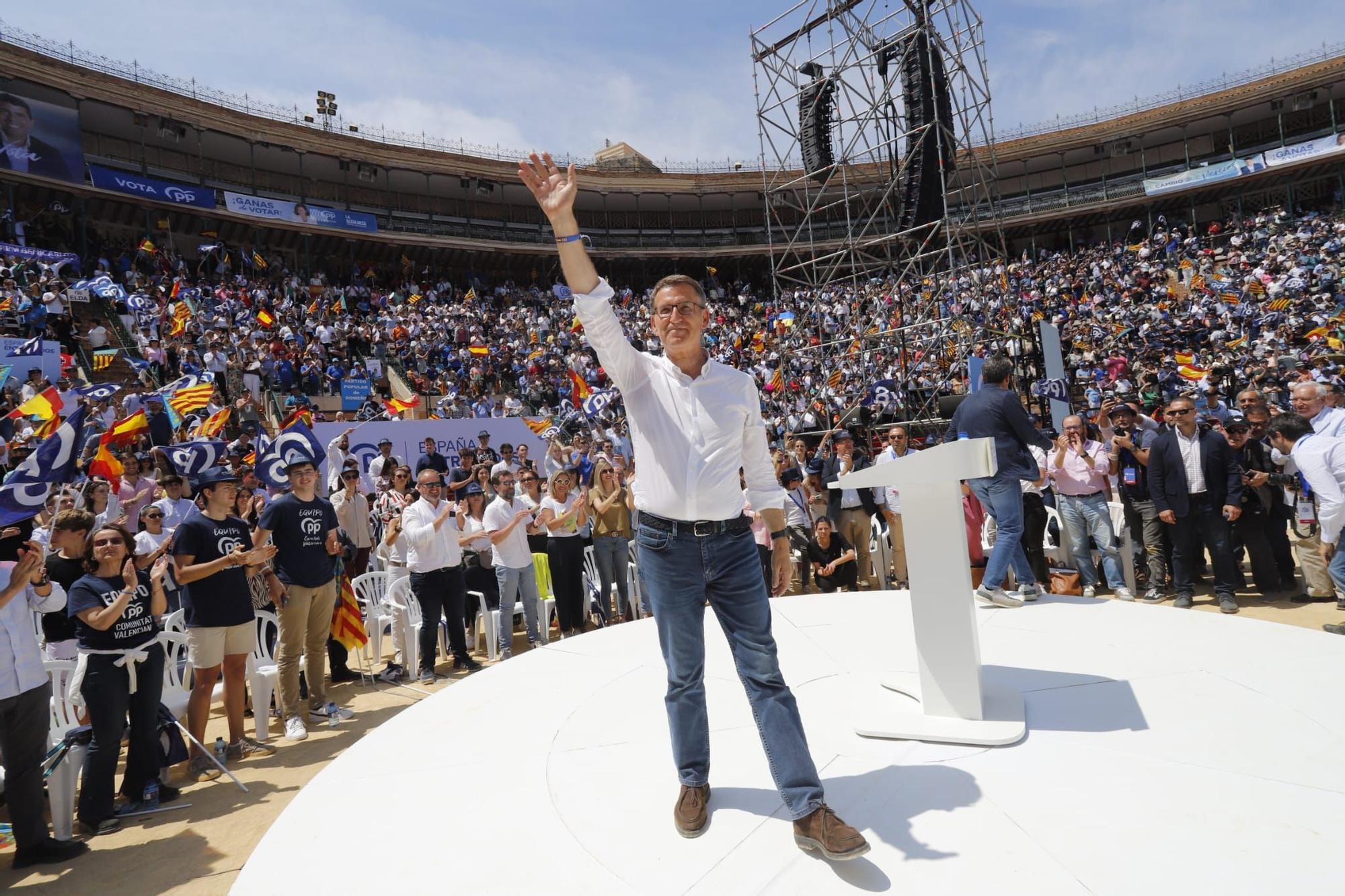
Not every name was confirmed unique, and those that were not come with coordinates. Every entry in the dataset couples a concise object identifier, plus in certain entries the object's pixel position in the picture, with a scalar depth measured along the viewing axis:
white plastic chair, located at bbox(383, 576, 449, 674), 6.18
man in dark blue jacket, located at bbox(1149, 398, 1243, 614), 5.98
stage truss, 11.68
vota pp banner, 20.63
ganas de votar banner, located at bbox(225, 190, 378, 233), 23.62
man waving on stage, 2.14
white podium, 2.63
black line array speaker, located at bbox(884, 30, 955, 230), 11.42
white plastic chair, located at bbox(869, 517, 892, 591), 8.09
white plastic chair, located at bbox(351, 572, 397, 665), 6.59
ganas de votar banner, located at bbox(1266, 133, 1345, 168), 24.52
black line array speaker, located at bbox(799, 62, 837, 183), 13.45
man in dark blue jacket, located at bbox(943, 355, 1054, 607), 4.26
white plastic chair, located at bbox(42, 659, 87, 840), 3.56
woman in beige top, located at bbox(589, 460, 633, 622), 7.25
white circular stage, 1.88
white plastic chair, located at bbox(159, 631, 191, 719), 4.55
